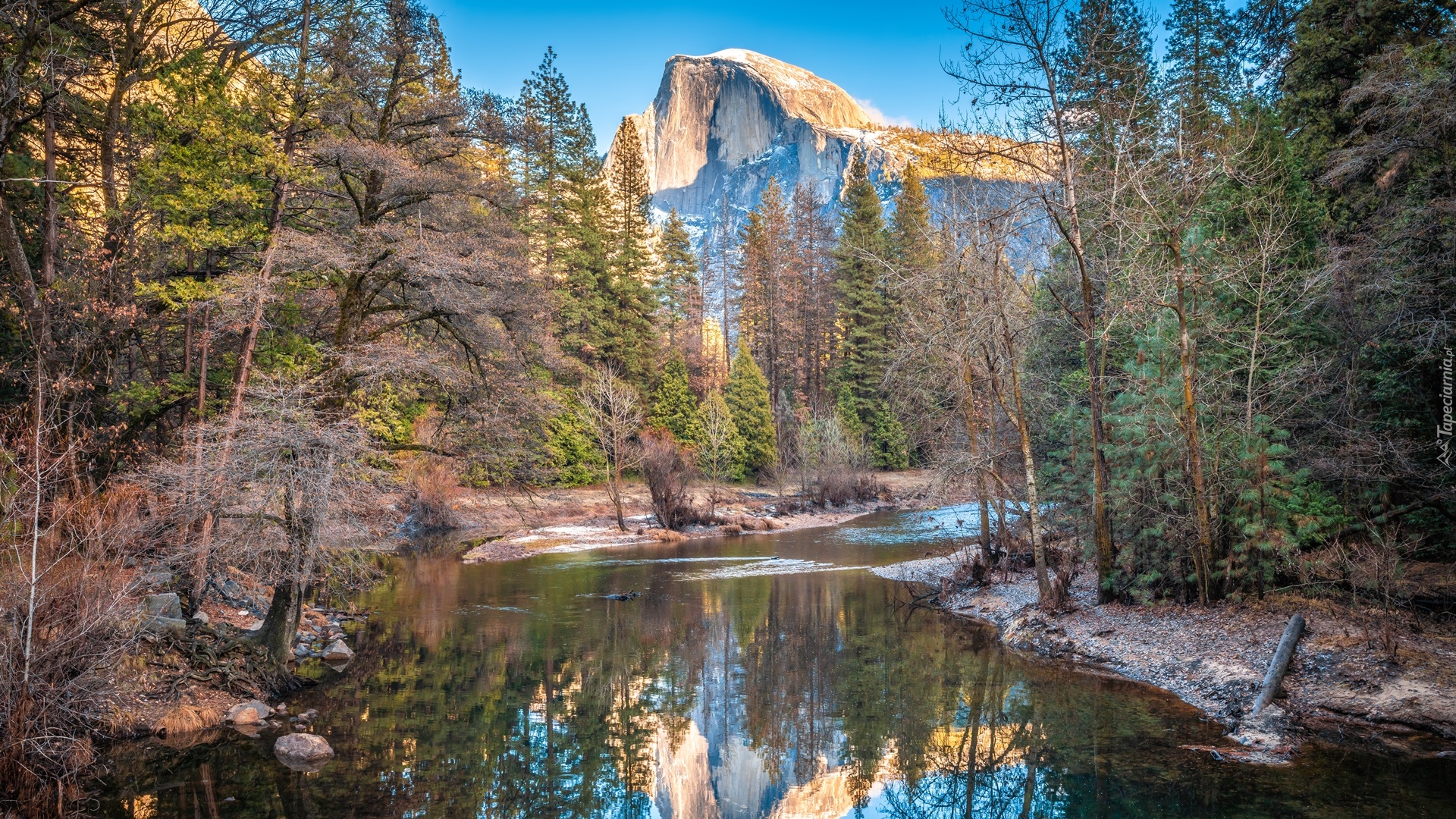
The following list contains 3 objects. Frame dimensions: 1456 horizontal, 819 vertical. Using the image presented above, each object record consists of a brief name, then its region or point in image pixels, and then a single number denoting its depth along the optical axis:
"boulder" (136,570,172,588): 10.57
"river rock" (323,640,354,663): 13.00
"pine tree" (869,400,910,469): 44.38
